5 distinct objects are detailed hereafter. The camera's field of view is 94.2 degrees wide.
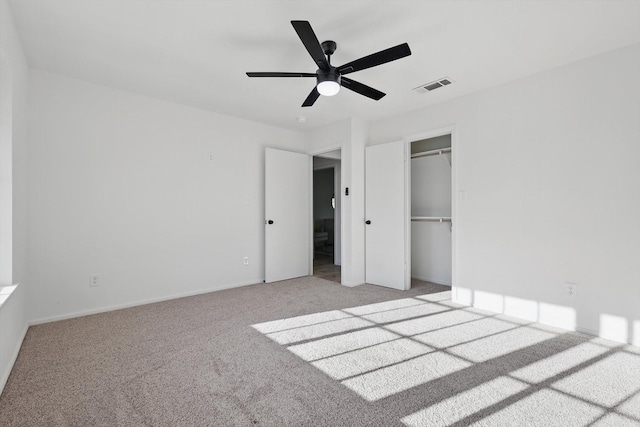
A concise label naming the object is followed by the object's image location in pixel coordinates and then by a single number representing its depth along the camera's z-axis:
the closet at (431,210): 4.42
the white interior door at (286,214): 4.59
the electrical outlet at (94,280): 3.17
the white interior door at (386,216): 4.12
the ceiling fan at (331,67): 1.91
